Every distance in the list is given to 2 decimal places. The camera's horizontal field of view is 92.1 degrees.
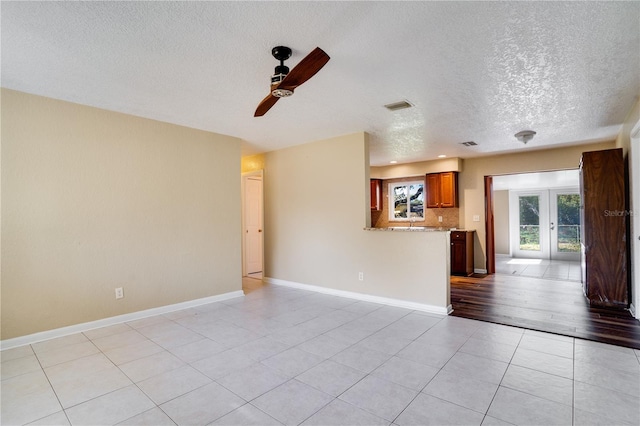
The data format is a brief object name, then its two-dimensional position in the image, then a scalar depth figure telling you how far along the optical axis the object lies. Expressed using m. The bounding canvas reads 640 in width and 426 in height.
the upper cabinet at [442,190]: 6.78
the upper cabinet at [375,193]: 8.02
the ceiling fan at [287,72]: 1.94
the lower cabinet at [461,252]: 6.47
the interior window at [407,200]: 7.65
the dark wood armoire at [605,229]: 4.02
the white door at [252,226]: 6.71
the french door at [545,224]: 8.95
